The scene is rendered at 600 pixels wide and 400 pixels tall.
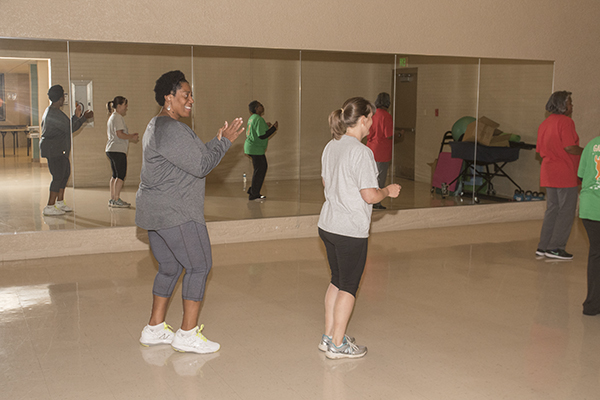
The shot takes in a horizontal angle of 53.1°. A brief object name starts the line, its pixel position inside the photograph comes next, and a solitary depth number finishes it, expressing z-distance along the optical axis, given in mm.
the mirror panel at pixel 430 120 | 7855
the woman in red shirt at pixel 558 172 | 5934
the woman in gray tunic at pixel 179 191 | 3435
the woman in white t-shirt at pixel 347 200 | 3402
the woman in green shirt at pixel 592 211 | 4383
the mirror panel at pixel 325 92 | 7477
